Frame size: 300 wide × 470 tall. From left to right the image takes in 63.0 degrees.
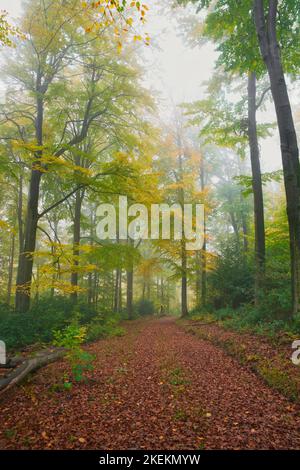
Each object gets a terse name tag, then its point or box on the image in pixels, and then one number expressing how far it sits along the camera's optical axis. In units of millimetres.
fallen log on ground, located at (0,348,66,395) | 4133
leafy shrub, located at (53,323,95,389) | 4547
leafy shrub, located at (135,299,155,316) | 25497
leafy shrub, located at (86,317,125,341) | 9620
